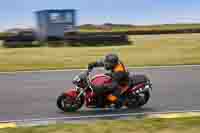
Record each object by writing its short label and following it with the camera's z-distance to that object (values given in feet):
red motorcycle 65.87
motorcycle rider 65.41
